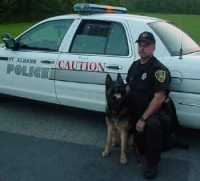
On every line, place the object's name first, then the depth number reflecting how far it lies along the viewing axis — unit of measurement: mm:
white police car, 3254
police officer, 2846
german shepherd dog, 3053
